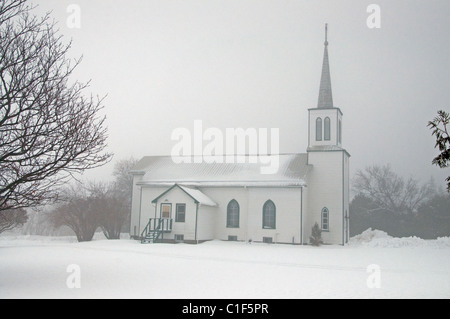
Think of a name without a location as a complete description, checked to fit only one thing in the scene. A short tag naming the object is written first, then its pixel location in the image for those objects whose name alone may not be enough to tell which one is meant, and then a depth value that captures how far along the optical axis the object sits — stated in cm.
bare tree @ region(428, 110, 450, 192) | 966
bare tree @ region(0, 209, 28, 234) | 2633
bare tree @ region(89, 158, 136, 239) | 4141
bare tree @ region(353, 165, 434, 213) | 5917
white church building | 3388
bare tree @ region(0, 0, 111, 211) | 1387
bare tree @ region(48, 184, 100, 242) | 4119
